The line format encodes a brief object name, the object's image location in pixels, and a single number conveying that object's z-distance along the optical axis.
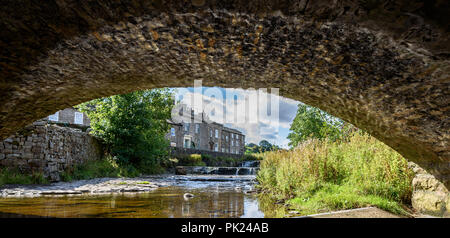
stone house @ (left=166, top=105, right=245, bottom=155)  34.75
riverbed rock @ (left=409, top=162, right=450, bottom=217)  3.97
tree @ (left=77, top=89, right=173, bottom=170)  14.16
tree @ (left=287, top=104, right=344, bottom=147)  22.45
